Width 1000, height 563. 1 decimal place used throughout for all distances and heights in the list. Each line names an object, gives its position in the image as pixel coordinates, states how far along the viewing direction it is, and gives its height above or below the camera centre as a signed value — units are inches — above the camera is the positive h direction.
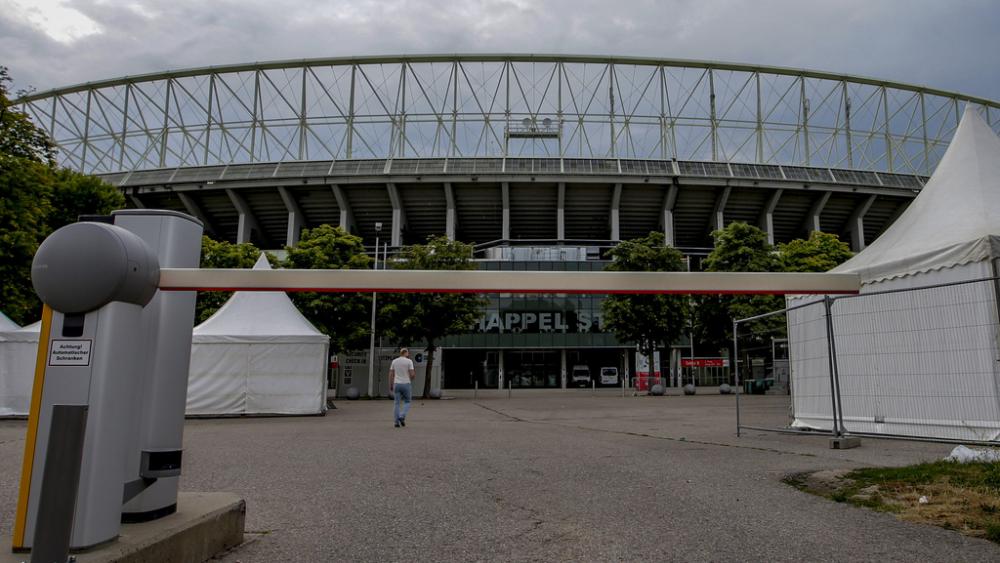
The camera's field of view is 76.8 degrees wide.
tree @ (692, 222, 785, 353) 1219.2 +209.2
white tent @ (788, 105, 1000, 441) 277.3 +24.0
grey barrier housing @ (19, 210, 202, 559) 100.7 -0.9
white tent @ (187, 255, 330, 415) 615.5 +0.3
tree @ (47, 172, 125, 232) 1137.4 +300.3
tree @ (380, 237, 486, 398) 1128.8 +101.6
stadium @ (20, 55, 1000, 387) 1870.1 +586.1
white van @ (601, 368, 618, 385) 1791.3 -20.2
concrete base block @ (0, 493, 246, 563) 100.7 -30.5
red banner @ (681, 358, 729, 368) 1606.8 +21.6
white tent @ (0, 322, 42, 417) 588.4 -5.5
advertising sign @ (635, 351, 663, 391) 1262.5 -9.5
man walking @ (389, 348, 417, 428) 488.7 -11.7
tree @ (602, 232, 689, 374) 1226.6 +120.7
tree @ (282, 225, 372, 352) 1055.0 +111.0
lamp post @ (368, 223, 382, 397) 1122.7 -6.5
